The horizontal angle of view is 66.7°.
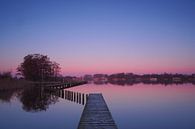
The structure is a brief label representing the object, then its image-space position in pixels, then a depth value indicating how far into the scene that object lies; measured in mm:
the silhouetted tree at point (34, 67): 46734
